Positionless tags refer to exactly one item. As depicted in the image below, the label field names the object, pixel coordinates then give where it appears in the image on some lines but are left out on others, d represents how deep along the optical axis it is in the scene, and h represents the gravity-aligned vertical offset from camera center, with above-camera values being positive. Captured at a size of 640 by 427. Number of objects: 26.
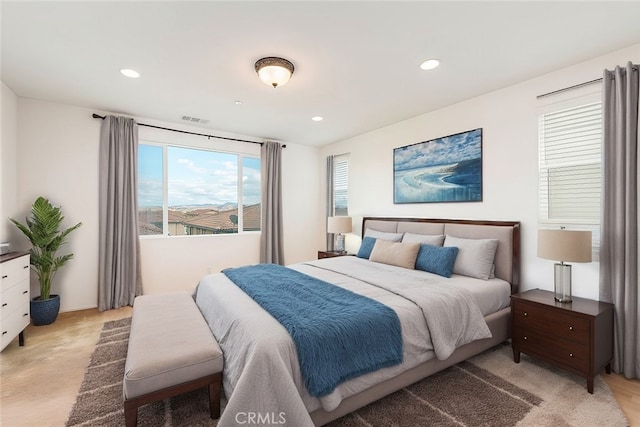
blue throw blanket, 1.60 -0.71
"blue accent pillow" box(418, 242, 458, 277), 3.02 -0.49
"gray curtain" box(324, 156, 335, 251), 5.64 +0.54
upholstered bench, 1.57 -0.85
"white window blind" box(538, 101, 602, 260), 2.54 +0.42
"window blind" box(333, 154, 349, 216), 5.39 +0.54
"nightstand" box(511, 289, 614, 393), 2.09 -0.92
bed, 1.47 -0.76
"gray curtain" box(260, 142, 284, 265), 5.18 +0.12
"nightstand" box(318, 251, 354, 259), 4.80 -0.68
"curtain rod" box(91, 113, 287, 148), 3.83 +1.28
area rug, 1.81 -1.29
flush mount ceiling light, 2.48 +1.25
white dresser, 2.53 -0.77
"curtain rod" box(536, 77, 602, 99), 2.51 +1.16
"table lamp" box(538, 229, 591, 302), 2.23 -0.29
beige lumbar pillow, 3.33 -0.48
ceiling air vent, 4.20 +1.38
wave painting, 3.42 +0.57
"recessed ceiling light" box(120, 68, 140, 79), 2.75 +1.36
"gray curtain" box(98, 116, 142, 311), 3.85 -0.02
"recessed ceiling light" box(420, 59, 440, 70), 2.57 +1.35
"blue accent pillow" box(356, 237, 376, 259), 3.99 -0.48
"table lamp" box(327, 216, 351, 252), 4.87 -0.18
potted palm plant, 3.26 -0.43
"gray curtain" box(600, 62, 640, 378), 2.24 -0.01
